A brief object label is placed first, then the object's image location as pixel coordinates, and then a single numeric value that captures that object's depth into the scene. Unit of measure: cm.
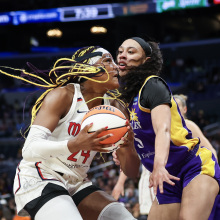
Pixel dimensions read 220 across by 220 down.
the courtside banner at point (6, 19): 1820
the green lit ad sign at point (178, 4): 1536
